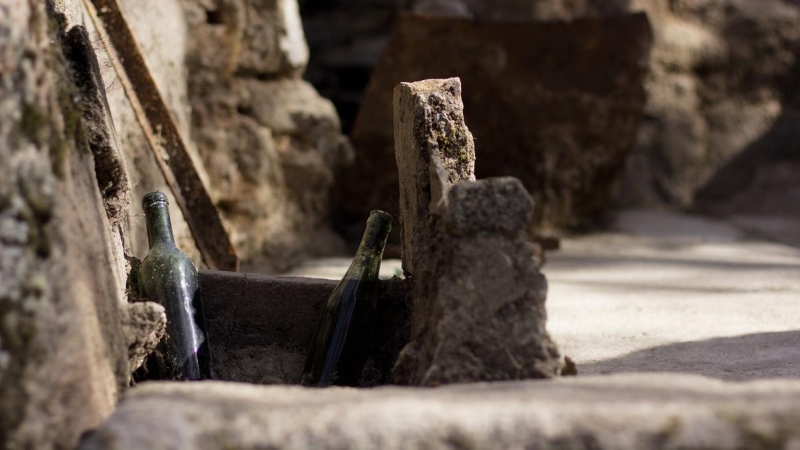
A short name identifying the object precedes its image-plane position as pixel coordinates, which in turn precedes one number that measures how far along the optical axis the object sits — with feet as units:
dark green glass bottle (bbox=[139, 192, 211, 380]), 8.92
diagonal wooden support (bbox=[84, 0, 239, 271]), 11.07
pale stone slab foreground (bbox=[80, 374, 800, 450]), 7.52
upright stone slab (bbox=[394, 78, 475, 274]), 8.89
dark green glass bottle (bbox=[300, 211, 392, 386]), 9.14
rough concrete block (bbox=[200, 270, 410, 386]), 9.50
